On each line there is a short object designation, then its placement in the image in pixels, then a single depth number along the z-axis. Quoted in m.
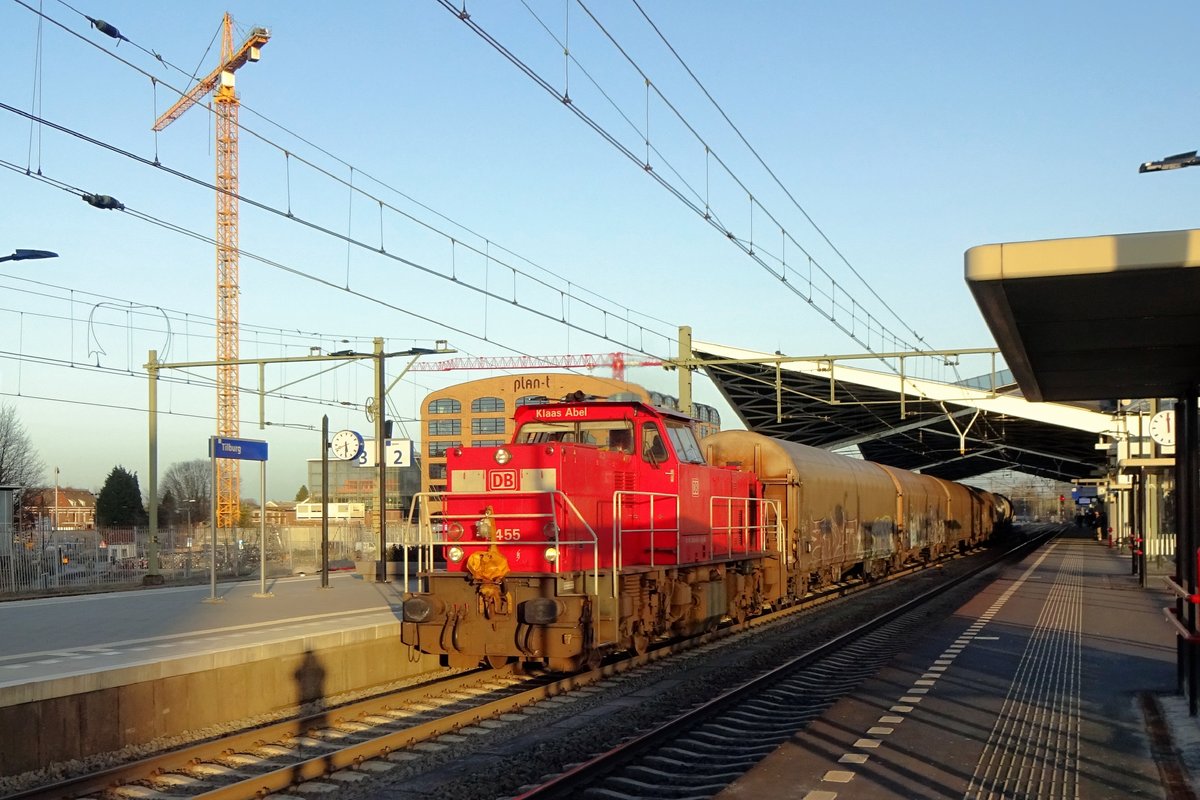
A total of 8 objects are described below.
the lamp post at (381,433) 23.61
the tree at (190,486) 104.75
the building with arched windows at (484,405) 76.69
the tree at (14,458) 68.00
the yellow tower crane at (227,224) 62.72
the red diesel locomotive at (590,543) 12.49
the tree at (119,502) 77.81
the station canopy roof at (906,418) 43.84
